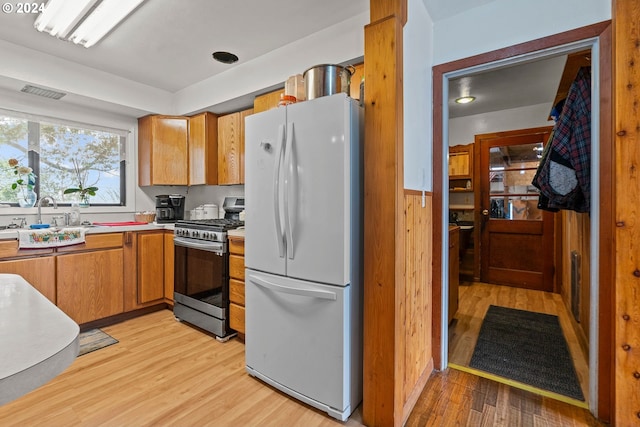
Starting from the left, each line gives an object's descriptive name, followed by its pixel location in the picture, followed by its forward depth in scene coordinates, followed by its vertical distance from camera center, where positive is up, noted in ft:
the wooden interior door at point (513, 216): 13.25 -0.18
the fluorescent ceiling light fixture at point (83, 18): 6.59 +4.41
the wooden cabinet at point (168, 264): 10.30 -1.75
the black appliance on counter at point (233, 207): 11.17 +0.18
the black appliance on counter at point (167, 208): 11.26 +0.15
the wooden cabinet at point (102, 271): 7.96 -1.70
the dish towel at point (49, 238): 7.72 -0.66
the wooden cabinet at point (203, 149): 11.19 +2.30
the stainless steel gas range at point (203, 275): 8.21 -1.78
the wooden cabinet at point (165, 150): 11.43 +2.28
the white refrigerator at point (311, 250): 5.19 -0.69
